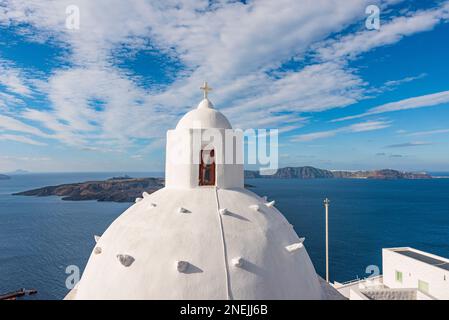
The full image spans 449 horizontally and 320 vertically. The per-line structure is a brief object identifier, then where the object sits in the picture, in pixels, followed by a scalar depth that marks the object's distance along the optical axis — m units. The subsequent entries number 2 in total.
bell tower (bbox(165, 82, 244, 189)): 11.14
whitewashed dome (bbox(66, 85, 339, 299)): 8.05
